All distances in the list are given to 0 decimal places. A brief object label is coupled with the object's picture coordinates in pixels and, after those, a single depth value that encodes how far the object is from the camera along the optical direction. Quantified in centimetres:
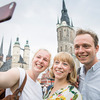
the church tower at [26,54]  4634
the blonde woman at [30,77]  123
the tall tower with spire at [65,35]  3700
